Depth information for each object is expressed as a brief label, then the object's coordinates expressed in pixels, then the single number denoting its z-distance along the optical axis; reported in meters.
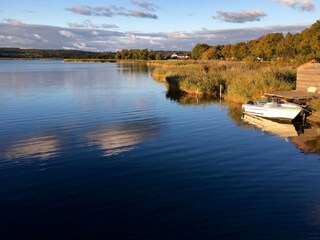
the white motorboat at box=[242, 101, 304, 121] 26.67
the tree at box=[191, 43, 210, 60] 179.75
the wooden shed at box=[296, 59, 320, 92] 31.66
